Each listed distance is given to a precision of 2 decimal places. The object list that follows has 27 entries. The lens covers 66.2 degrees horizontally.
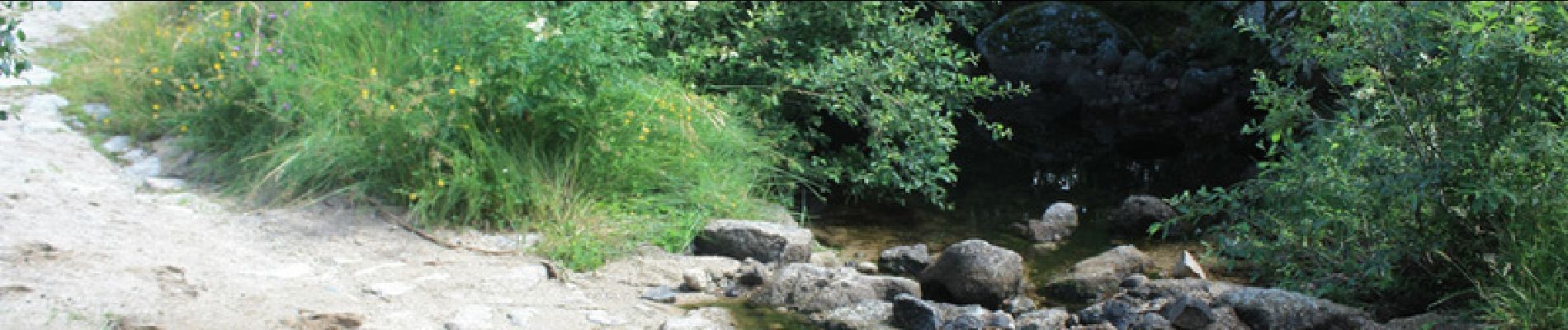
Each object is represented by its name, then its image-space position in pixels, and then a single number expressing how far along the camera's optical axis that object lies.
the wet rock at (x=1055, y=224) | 6.80
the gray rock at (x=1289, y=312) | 4.68
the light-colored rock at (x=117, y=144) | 6.47
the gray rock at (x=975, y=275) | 5.39
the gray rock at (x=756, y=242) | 5.86
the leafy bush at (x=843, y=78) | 6.95
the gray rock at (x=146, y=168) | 6.14
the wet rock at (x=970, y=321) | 4.79
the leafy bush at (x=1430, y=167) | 4.20
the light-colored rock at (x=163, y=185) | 5.93
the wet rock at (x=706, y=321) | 4.70
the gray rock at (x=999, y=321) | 4.84
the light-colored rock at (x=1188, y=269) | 5.92
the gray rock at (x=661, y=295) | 5.15
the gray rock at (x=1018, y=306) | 5.29
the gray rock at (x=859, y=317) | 4.93
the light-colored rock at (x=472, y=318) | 4.46
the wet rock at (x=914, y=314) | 4.84
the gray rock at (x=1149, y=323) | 4.84
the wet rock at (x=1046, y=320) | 4.91
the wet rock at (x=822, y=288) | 5.19
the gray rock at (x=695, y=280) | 5.34
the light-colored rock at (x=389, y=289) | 4.77
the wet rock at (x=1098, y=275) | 5.67
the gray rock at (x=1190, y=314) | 4.77
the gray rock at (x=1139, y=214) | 7.04
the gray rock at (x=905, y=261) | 5.91
